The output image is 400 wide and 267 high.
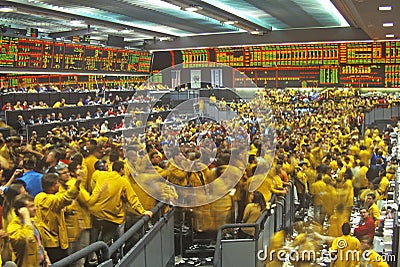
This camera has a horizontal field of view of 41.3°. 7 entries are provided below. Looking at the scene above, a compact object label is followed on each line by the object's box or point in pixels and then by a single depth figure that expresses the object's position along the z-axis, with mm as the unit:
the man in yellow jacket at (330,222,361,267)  5836
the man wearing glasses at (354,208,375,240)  6938
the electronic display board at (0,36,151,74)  18938
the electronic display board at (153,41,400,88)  27578
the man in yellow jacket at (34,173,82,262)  5092
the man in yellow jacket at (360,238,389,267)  5574
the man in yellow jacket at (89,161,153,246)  6059
